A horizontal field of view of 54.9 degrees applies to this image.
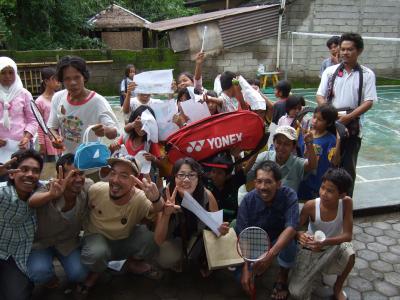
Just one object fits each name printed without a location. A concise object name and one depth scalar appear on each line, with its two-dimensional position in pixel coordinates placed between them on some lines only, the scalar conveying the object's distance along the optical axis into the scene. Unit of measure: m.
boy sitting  3.05
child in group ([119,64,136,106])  7.70
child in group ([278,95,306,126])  4.49
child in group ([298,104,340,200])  3.71
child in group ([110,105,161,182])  3.70
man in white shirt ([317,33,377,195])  3.99
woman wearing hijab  3.86
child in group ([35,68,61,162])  4.56
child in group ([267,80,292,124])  4.85
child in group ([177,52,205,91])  4.80
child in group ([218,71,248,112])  4.37
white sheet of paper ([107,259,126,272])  3.51
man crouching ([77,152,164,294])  3.08
